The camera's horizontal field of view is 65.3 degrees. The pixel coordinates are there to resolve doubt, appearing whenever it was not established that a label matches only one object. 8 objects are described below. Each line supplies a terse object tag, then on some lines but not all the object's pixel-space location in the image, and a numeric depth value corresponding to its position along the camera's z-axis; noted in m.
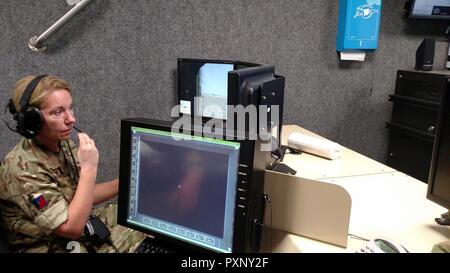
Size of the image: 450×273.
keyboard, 0.73
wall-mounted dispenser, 1.85
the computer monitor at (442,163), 0.76
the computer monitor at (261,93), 0.82
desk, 0.76
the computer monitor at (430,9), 1.93
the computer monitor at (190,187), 0.61
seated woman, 0.78
